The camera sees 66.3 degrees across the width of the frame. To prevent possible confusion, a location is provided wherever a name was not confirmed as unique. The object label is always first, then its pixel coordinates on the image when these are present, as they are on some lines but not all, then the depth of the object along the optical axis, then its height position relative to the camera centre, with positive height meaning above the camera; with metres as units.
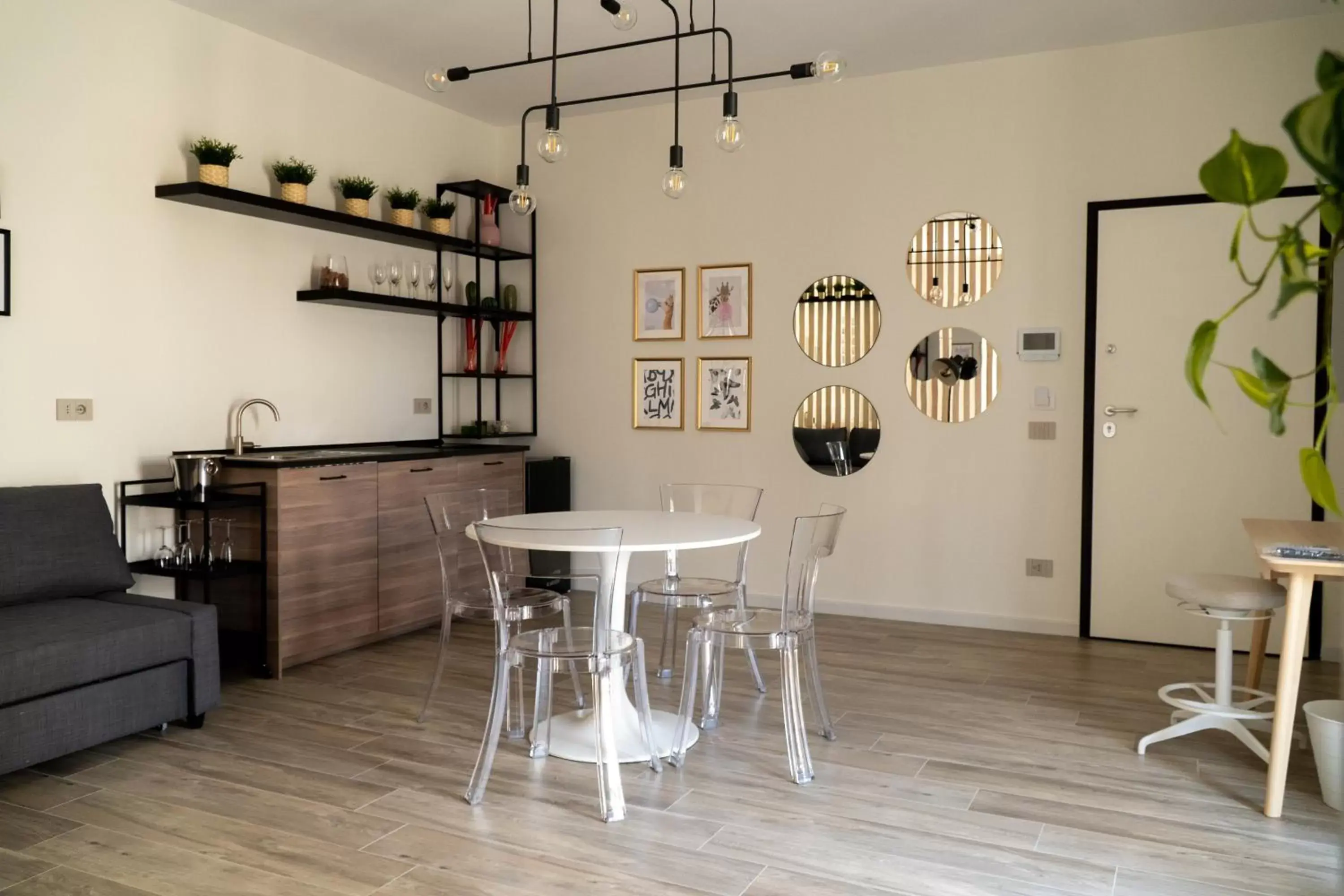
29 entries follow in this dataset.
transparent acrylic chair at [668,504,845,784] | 3.34 -0.74
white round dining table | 3.17 -0.43
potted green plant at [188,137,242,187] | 4.54 +1.10
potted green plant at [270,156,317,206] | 5.00 +1.11
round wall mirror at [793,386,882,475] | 5.84 -0.11
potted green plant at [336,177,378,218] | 5.38 +1.13
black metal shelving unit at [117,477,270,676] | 4.26 -0.68
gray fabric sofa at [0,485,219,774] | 3.20 -0.77
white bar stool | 3.43 -0.71
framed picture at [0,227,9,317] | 3.97 +0.51
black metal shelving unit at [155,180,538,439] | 4.62 +0.94
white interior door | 4.96 -0.08
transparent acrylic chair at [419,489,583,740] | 3.87 -0.74
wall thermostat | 5.36 +0.36
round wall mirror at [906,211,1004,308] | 5.52 +0.83
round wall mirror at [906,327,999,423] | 5.54 +0.20
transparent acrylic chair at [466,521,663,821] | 3.05 -0.77
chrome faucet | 4.86 -0.11
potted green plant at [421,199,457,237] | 6.02 +1.14
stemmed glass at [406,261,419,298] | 5.92 +0.77
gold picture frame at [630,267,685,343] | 6.31 +0.62
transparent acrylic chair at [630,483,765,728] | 4.11 -0.74
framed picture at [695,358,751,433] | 6.14 +0.10
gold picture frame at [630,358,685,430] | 6.33 +0.11
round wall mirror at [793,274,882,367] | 5.80 +0.52
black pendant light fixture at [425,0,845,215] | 3.41 +1.04
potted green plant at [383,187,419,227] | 5.73 +1.14
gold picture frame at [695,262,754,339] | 6.11 +0.60
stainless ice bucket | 4.35 -0.28
